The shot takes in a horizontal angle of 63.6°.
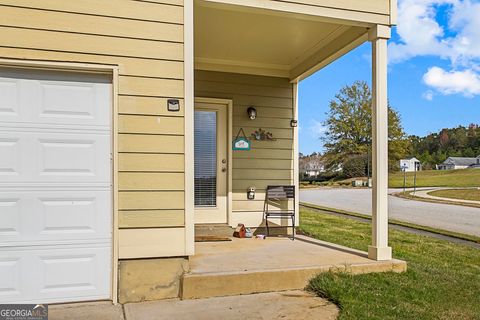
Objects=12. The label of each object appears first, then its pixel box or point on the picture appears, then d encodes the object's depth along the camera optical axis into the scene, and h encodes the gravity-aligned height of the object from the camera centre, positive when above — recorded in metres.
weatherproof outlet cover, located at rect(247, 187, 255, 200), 5.57 -0.36
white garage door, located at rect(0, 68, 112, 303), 2.88 -0.15
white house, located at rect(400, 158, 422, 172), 51.07 +0.13
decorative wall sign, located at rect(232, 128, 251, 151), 5.54 +0.37
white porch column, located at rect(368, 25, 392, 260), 3.86 +0.25
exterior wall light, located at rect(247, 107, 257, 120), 5.56 +0.80
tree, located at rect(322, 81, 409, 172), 35.91 +3.90
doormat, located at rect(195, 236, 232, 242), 4.91 -0.91
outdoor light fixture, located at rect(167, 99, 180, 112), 3.22 +0.52
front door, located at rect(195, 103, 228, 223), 5.43 +0.09
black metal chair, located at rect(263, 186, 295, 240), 5.61 -0.50
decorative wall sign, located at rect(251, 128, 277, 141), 5.65 +0.48
